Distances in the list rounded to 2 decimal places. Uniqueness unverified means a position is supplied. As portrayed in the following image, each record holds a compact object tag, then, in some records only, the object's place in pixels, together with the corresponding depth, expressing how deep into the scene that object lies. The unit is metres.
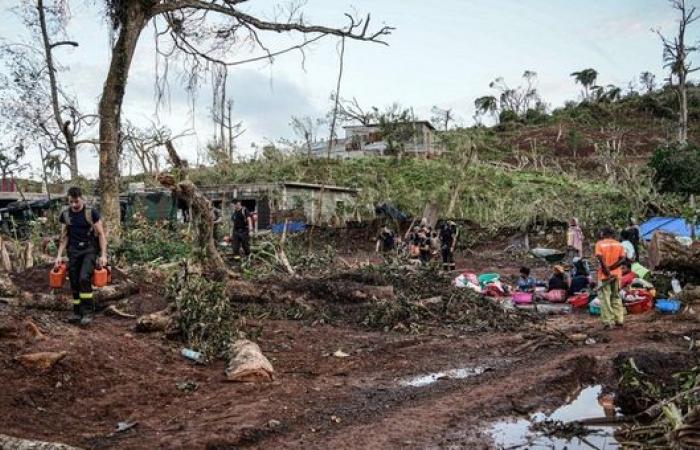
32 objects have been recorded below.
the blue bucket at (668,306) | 9.46
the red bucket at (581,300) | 10.98
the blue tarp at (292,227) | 23.35
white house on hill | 42.38
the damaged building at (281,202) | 24.91
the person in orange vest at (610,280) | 8.80
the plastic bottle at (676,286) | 10.17
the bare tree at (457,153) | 25.24
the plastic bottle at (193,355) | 6.81
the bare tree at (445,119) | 49.09
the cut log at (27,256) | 12.07
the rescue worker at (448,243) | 15.88
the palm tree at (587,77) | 67.69
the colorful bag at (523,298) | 11.56
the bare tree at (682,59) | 30.34
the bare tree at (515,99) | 63.57
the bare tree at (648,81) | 61.56
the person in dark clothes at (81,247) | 7.40
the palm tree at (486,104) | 64.38
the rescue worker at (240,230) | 14.05
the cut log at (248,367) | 6.25
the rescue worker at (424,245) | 16.54
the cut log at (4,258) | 11.20
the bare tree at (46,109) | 19.98
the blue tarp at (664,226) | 18.14
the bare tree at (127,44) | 13.96
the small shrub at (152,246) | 13.21
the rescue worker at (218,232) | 16.62
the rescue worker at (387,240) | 18.25
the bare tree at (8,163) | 31.38
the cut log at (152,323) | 7.59
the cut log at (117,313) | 8.60
